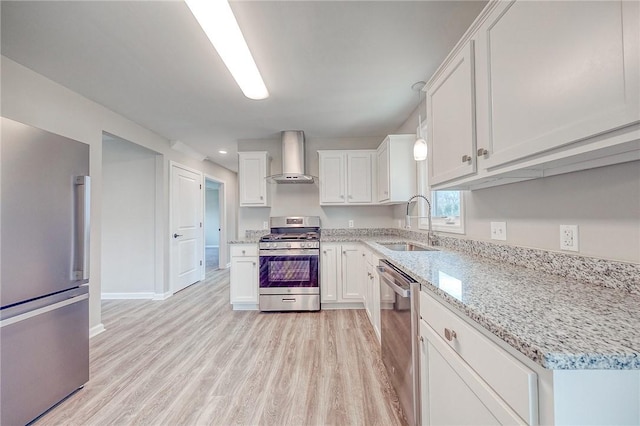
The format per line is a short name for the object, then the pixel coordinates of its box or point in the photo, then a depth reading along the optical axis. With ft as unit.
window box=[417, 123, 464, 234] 6.86
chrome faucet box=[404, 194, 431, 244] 9.88
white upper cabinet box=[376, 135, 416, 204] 9.59
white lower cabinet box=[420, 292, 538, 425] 1.97
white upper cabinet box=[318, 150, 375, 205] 11.66
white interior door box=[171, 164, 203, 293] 13.41
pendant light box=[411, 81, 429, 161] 6.81
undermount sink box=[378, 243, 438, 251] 8.33
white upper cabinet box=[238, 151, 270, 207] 11.76
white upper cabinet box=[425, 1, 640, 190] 2.21
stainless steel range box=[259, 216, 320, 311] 10.53
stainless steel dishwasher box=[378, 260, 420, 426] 4.06
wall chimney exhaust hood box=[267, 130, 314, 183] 11.61
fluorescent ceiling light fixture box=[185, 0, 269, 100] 4.37
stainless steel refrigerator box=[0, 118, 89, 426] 4.45
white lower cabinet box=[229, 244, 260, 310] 10.79
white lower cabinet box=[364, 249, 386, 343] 7.62
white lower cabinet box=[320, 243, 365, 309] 10.69
